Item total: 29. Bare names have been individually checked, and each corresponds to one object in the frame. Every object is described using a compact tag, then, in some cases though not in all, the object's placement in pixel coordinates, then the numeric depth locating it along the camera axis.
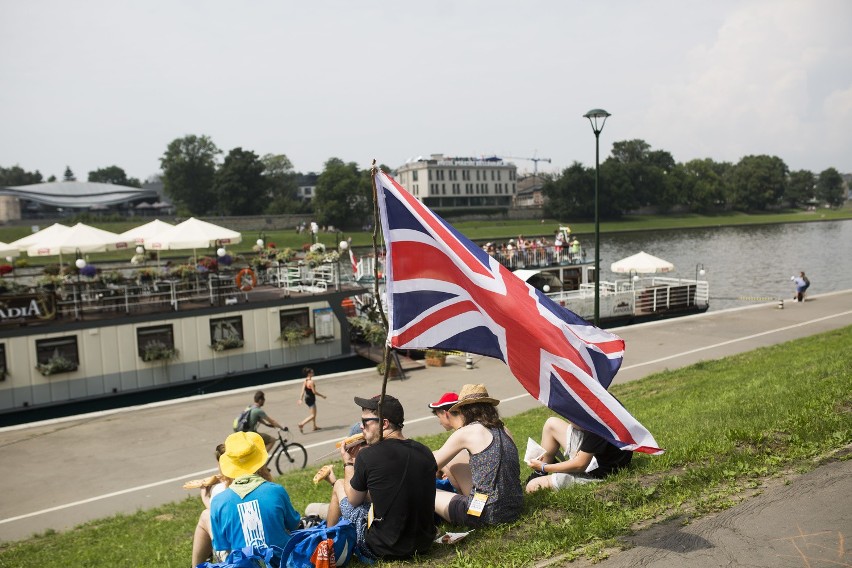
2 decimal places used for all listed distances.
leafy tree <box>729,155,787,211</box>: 146.25
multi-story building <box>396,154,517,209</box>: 146.88
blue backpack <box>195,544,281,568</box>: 5.56
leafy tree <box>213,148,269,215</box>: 113.25
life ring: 23.94
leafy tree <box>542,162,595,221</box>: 113.19
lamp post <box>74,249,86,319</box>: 23.00
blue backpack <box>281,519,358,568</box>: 5.66
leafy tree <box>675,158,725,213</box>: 131.62
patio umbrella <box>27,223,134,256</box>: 25.67
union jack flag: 6.34
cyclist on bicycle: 13.69
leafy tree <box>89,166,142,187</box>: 196.75
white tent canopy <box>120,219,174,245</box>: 27.92
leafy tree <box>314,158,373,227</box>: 101.62
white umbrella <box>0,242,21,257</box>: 27.38
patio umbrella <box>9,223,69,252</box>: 26.70
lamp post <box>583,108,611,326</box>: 21.41
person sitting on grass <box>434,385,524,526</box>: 6.23
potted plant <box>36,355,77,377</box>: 20.30
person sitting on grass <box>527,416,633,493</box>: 7.18
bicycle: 14.33
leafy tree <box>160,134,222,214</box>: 126.19
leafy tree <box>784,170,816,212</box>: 170.00
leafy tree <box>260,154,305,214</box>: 143.02
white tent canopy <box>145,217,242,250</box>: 25.23
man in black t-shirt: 5.72
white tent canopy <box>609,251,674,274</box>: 36.44
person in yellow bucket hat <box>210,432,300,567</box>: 5.81
